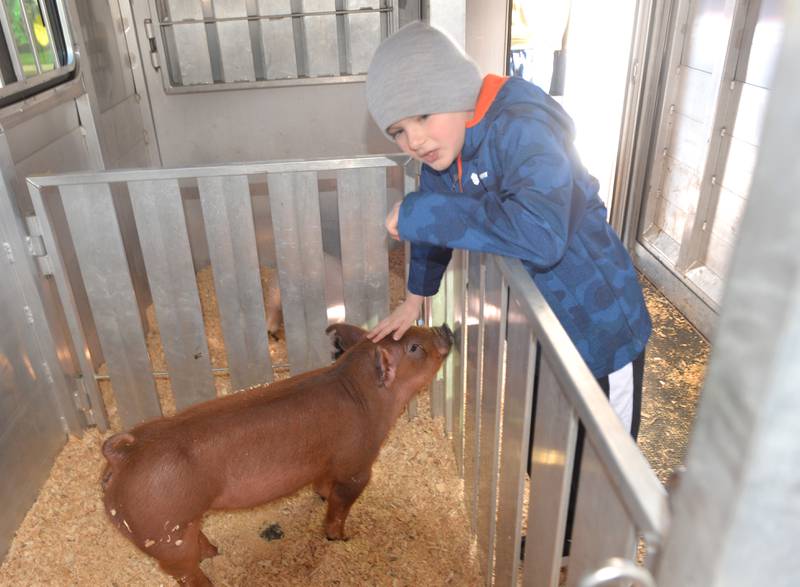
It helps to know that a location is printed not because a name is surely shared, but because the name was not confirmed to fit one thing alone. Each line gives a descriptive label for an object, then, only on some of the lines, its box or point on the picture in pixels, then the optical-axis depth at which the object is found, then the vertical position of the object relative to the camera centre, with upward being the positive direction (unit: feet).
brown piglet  5.98 -4.31
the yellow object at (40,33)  9.51 -0.62
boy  4.51 -1.51
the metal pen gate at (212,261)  8.07 -3.48
